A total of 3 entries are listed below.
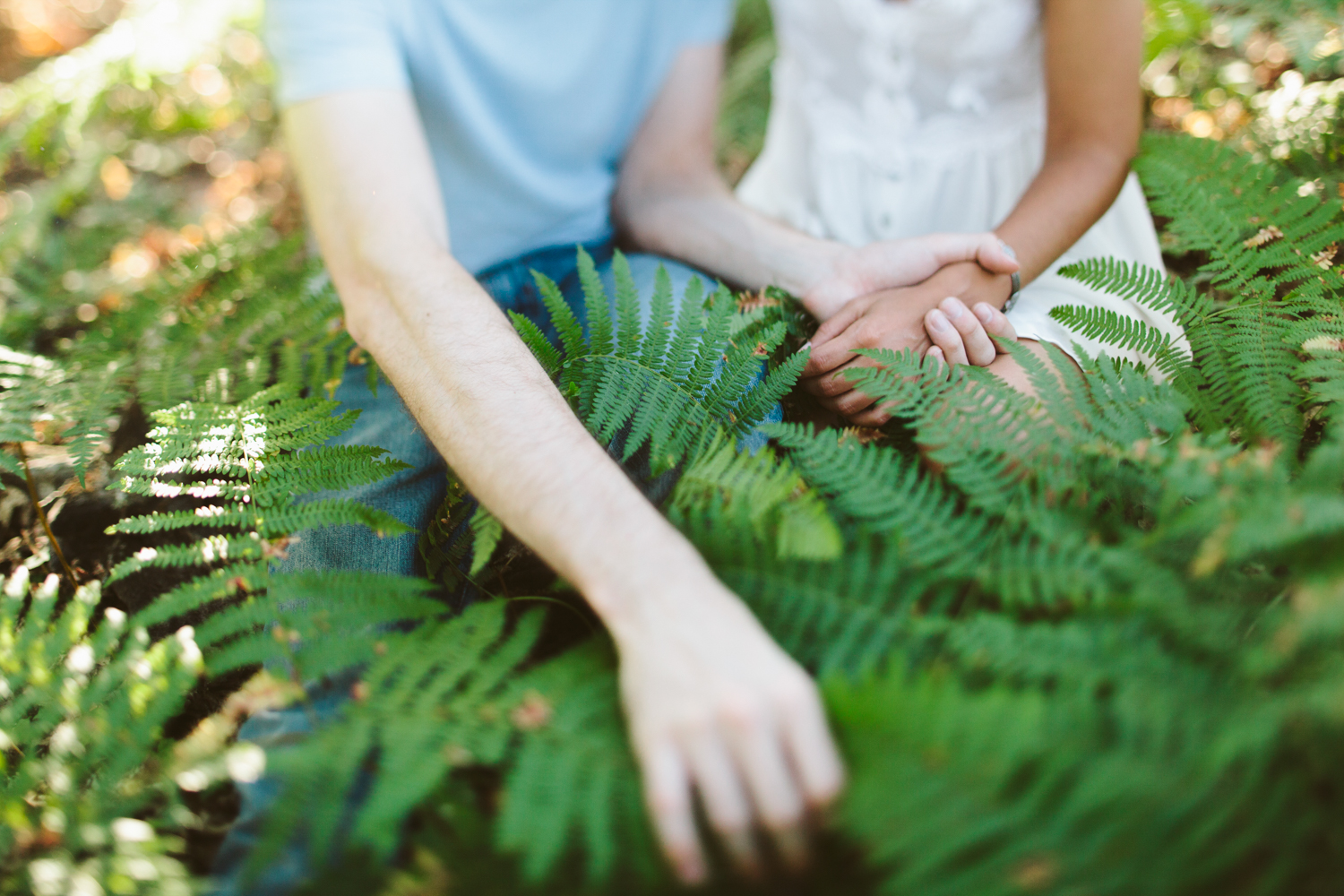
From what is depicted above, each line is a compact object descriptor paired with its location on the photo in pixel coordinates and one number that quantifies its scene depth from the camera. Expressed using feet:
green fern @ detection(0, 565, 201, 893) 2.95
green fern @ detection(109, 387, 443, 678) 3.27
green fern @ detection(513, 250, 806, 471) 4.15
